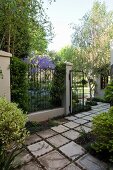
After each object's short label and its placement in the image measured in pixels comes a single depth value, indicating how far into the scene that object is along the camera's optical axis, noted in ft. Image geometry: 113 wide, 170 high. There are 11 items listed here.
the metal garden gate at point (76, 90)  15.21
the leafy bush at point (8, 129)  5.74
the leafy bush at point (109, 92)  7.96
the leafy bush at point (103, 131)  6.87
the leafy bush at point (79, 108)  15.50
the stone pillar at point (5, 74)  9.44
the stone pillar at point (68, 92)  14.42
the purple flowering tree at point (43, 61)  15.72
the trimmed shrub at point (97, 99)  24.18
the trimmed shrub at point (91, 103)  20.29
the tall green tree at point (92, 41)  24.55
